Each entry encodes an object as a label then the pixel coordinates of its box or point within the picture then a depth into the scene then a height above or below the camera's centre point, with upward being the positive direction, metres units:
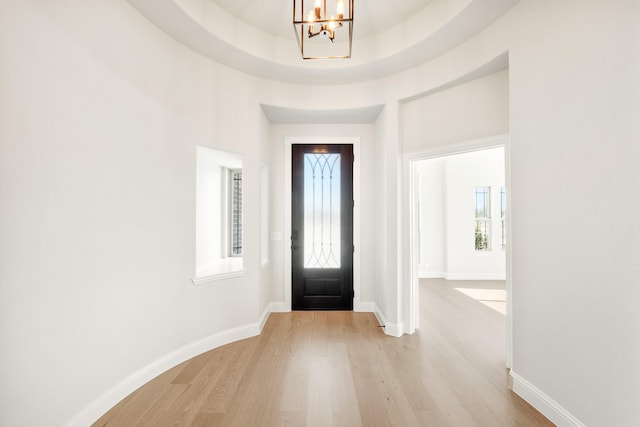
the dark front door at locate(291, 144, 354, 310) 4.07 -0.19
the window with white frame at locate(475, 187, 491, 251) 6.35 -0.10
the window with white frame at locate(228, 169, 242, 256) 3.89 +0.03
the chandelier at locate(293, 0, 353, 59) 2.21 +2.01
